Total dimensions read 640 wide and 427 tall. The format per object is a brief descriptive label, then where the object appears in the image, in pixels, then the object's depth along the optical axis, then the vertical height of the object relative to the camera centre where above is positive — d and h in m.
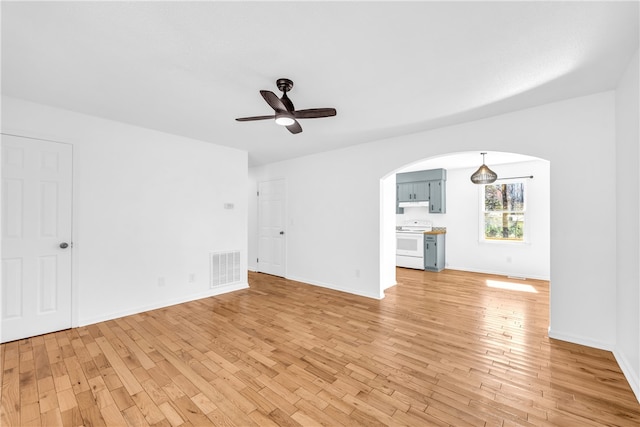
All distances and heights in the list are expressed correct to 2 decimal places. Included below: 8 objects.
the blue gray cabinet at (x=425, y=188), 6.70 +0.72
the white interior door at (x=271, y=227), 5.84 -0.27
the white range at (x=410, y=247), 6.59 -0.81
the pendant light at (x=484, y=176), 4.95 +0.73
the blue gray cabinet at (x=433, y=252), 6.40 -0.88
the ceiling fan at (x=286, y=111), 2.34 +0.95
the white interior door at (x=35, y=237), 2.82 -0.25
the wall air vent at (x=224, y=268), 4.57 -0.94
